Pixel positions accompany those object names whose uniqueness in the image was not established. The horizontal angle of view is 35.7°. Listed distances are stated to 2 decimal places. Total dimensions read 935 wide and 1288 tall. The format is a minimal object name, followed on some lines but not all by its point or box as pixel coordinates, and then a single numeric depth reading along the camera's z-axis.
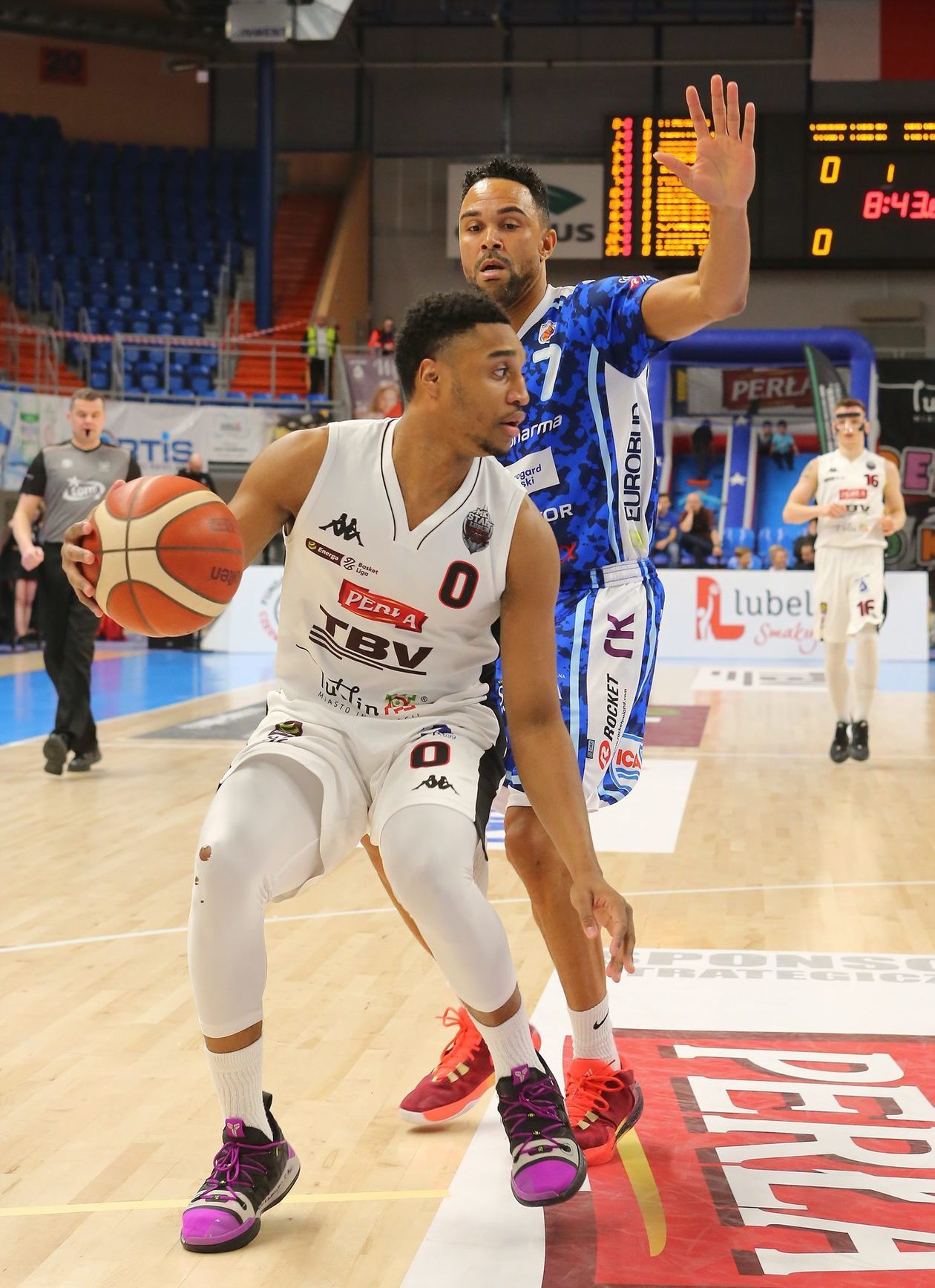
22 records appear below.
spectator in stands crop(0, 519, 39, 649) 16.58
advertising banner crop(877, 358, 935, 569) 21.05
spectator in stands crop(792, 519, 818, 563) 18.31
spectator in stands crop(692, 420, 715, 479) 23.25
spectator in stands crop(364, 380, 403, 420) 15.92
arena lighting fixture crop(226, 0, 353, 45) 21.20
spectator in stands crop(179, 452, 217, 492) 15.80
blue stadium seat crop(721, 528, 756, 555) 20.91
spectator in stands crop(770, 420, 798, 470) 22.94
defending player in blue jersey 3.07
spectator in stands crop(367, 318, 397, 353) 21.03
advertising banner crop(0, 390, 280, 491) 19.00
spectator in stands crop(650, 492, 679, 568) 17.41
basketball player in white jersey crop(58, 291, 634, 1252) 2.49
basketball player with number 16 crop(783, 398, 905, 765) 8.87
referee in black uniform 7.99
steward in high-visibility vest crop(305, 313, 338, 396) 20.83
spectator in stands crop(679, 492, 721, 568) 17.45
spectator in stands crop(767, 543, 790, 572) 16.94
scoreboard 19.17
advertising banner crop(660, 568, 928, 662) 15.55
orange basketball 2.61
